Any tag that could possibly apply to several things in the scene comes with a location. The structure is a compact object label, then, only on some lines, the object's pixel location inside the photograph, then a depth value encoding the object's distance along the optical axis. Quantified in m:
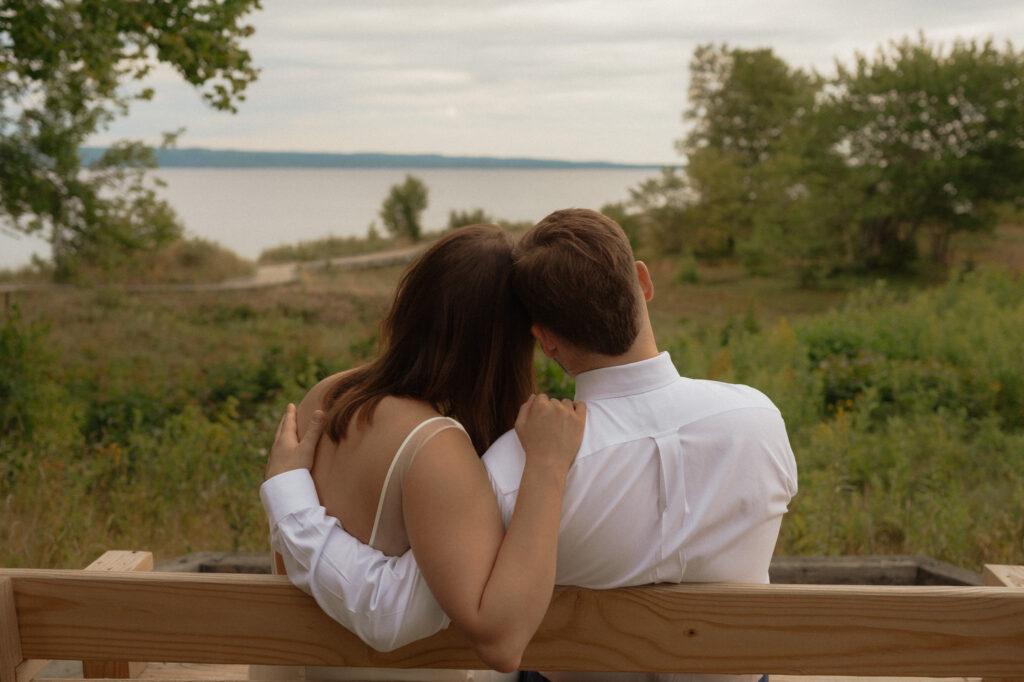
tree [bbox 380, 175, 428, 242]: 44.34
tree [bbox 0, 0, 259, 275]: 6.30
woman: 1.46
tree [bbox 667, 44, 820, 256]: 32.72
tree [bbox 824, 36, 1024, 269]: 26.42
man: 1.59
